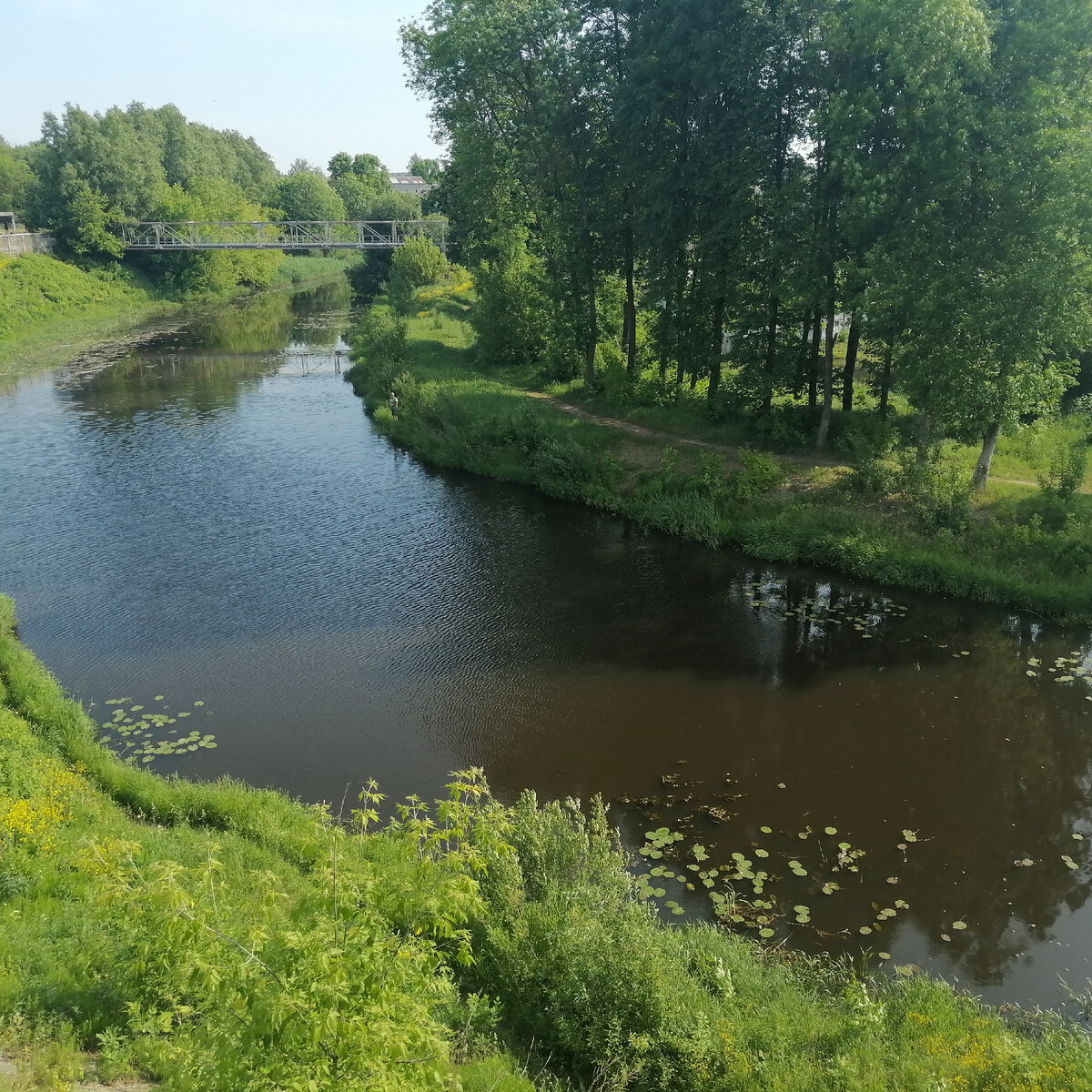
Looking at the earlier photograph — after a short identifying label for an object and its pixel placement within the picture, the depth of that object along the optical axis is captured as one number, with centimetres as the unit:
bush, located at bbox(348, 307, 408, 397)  3982
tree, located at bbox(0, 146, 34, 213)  7600
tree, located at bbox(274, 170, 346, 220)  11069
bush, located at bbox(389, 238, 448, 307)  6250
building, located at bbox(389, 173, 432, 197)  18888
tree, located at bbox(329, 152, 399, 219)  12618
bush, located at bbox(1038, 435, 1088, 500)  2156
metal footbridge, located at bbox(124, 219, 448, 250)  7119
